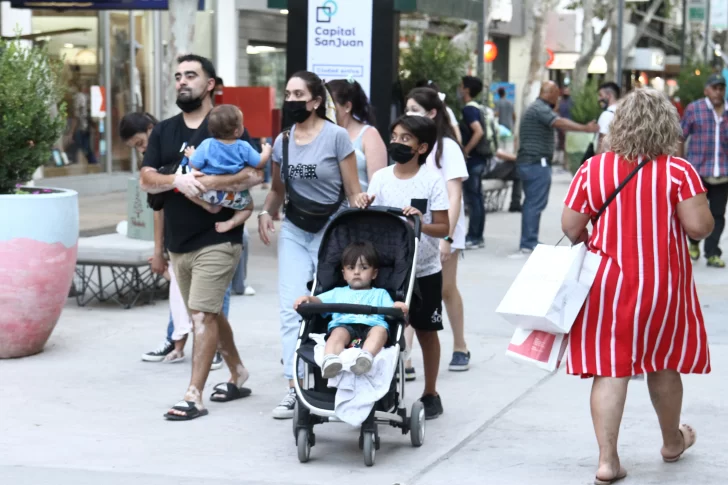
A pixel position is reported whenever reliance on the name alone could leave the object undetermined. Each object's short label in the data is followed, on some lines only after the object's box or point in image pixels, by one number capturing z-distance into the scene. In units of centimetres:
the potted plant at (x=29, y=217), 1508
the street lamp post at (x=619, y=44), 5484
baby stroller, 1114
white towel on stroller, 1093
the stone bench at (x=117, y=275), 1898
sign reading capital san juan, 2244
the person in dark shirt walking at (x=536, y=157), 2616
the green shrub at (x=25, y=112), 1527
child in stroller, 1095
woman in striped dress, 1009
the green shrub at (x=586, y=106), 5291
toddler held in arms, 1259
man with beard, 1272
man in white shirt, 2905
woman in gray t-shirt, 1284
